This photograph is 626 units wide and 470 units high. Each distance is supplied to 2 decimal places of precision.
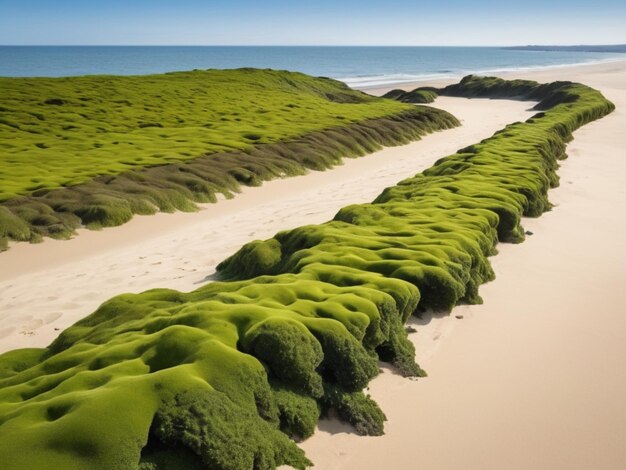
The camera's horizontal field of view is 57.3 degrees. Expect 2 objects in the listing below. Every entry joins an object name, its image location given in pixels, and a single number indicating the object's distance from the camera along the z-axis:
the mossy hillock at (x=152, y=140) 16.80
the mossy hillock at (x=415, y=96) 60.59
